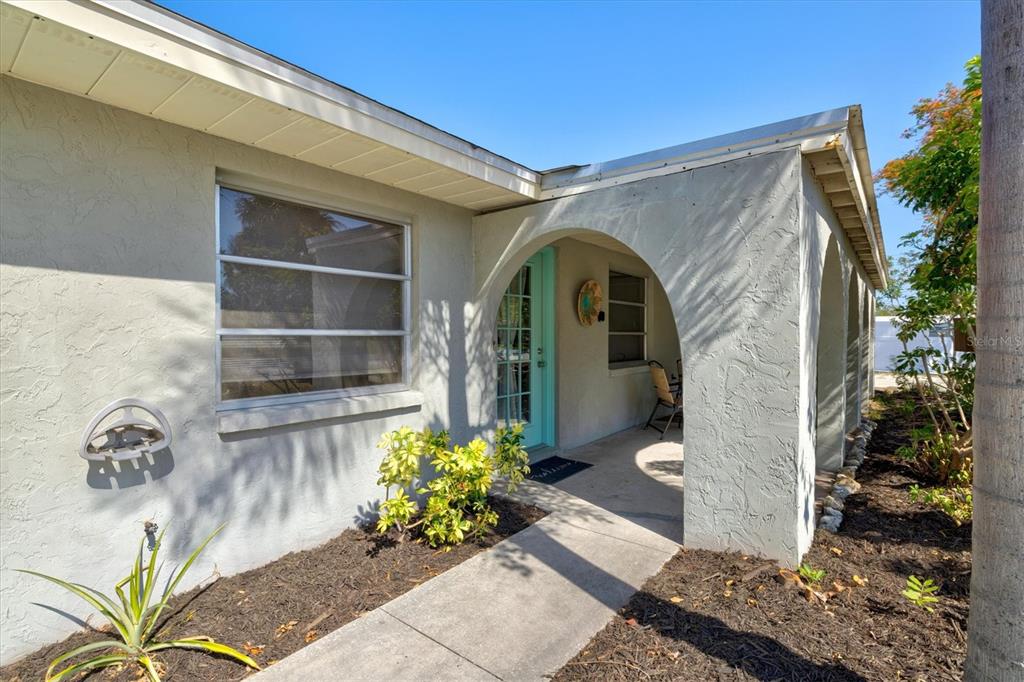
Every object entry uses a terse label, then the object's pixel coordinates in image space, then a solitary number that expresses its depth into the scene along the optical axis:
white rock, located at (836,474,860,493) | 4.81
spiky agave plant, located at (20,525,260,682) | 2.32
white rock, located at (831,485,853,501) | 4.53
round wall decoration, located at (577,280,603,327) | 6.40
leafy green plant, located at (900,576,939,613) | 2.77
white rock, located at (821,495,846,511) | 4.27
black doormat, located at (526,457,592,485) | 5.30
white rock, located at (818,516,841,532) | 3.88
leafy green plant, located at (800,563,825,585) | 3.03
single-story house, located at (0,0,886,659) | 2.50
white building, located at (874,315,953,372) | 21.92
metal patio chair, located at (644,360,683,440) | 7.19
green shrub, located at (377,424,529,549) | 3.66
